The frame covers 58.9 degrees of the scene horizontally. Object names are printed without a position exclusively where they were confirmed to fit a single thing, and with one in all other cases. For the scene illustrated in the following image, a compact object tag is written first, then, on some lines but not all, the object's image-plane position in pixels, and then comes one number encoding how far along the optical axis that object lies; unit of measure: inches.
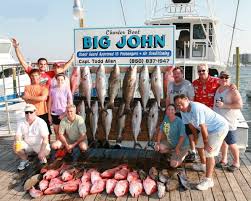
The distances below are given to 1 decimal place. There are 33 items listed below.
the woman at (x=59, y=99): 143.3
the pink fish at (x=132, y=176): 122.9
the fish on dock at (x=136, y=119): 142.0
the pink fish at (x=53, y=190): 119.5
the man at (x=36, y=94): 143.9
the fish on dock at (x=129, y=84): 142.6
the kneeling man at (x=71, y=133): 139.3
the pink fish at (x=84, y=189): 116.7
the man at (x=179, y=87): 136.1
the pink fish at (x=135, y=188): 115.8
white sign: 151.9
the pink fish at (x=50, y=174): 127.2
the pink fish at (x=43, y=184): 121.1
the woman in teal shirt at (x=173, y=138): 132.7
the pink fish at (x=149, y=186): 117.1
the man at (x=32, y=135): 137.3
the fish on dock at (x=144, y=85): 141.5
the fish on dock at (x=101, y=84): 145.5
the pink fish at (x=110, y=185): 119.0
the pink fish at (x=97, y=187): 118.9
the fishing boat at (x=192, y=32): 329.9
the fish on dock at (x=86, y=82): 148.1
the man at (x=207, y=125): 114.4
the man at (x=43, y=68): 151.1
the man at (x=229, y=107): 128.5
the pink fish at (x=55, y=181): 122.5
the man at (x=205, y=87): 135.0
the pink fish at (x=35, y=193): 118.0
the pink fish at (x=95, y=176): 124.8
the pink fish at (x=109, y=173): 127.7
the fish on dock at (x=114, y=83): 144.3
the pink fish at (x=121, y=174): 125.2
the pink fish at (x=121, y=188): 116.6
